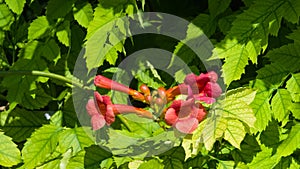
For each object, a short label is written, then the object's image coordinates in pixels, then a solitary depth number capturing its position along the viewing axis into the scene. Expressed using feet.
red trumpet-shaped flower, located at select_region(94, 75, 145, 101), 7.07
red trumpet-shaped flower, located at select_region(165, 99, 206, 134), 6.29
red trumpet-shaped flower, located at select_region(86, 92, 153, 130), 6.60
